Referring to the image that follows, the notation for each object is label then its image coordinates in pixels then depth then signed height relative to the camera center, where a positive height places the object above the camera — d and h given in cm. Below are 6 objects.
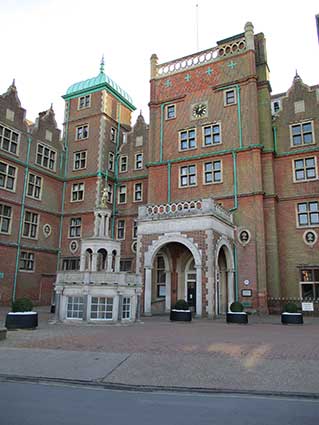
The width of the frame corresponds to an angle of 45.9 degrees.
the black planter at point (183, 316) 1884 -101
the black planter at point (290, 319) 1808 -102
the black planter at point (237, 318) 1825 -103
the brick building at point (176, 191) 2161 +775
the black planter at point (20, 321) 1470 -109
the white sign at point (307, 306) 2347 -53
